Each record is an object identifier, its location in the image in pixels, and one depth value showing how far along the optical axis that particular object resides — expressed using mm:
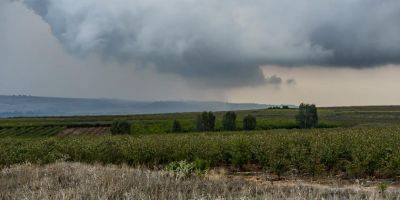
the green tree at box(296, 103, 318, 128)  156500
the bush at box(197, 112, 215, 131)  146125
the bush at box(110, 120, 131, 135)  135225
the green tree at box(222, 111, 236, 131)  147400
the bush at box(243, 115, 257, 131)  143500
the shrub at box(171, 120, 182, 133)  142875
